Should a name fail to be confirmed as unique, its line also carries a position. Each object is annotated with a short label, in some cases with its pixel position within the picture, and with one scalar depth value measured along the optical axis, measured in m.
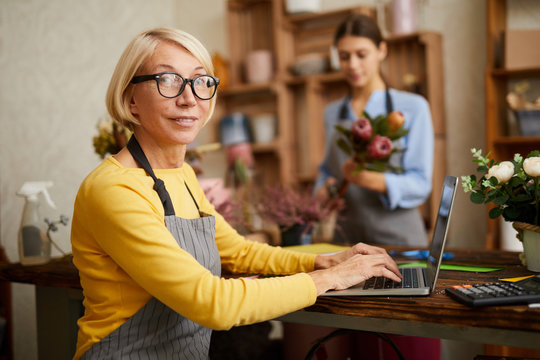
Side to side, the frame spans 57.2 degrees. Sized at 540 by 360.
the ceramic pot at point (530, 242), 1.33
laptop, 1.16
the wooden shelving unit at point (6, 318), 2.31
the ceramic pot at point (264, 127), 4.11
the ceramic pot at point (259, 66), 4.09
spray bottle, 1.79
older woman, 1.07
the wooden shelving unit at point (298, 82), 3.45
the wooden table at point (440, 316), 1.00
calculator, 1.02
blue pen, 1.65
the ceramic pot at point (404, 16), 3.46
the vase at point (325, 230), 2.09
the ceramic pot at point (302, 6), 3.84
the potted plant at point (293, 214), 1.99
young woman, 2.37
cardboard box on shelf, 3.02
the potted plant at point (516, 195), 1.33
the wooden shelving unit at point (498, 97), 3.11
